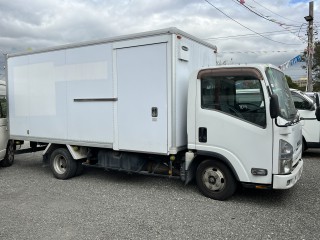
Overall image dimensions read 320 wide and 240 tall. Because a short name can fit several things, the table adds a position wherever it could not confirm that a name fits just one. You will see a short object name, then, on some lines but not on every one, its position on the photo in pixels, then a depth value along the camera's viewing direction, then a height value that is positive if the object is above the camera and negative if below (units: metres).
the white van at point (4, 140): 8.69 -0.81
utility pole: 20.91 +3.98
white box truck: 5.22 -0.09
